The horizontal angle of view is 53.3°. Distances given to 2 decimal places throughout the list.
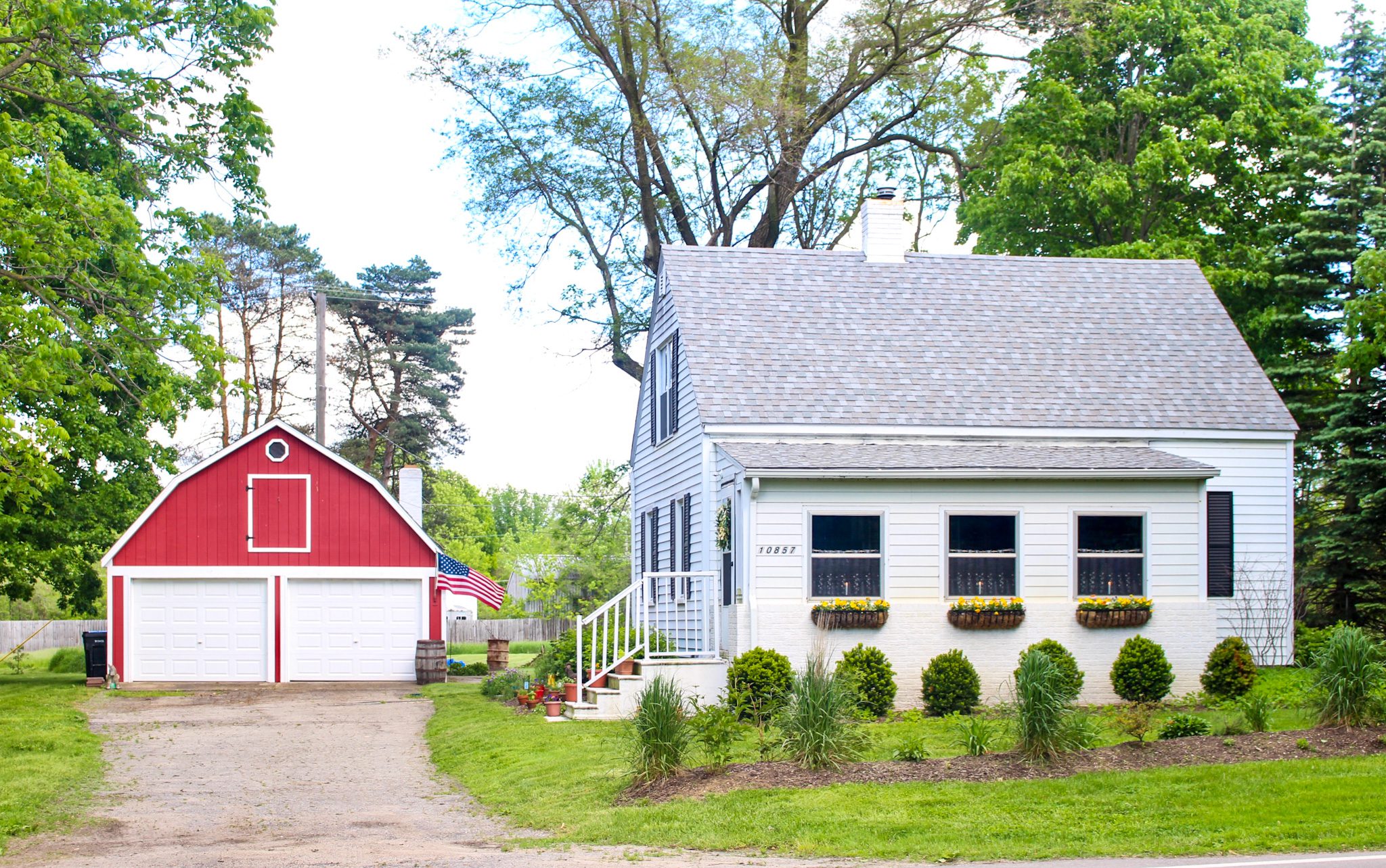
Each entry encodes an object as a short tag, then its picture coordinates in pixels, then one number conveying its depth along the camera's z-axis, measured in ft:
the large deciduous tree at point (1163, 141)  92.32
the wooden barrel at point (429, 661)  86.07
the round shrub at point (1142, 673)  57.93
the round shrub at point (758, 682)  53.31
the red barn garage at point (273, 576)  85.25
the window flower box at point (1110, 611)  59.41
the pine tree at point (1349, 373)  71.72
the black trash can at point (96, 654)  85.56
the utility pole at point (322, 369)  97.76
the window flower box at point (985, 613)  58.75
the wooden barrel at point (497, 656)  98.68
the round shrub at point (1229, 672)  57.36
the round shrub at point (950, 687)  55.98
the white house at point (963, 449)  58.80
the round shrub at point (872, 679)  55.26
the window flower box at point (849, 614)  57.47
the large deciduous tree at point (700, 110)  99.30
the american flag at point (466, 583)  88.33
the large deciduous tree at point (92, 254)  54.19
